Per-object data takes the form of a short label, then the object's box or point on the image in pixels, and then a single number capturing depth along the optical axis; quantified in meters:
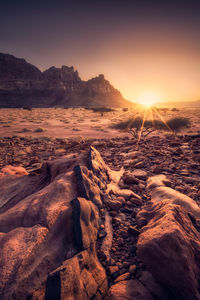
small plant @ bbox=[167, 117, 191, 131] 16.02
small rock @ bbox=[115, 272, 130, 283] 1.59
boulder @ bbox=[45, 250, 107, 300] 1.19
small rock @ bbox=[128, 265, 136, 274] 1.65
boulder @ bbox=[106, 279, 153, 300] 1.37
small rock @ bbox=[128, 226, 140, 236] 2.13
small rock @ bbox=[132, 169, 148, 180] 4.20
